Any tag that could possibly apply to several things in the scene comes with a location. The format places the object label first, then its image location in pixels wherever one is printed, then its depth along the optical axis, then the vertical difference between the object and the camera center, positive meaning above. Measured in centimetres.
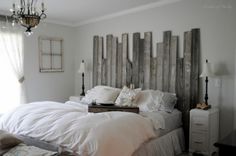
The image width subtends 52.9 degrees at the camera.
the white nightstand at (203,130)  335 -85
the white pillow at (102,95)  425 -45
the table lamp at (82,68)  536 +6
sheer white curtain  459 +6
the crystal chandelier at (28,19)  270 +59
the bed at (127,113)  262 -58
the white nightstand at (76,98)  502 -60
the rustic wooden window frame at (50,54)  528 +37
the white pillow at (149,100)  376 -48
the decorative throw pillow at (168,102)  375 -50
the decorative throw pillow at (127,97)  388 -44
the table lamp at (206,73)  354 -3
